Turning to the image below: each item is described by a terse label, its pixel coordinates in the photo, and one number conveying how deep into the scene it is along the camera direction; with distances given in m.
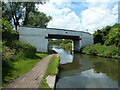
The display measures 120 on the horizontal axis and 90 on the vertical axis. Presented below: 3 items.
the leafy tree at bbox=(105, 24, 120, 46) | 17.32
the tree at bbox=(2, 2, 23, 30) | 21.44
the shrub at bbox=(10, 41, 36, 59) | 10.38
